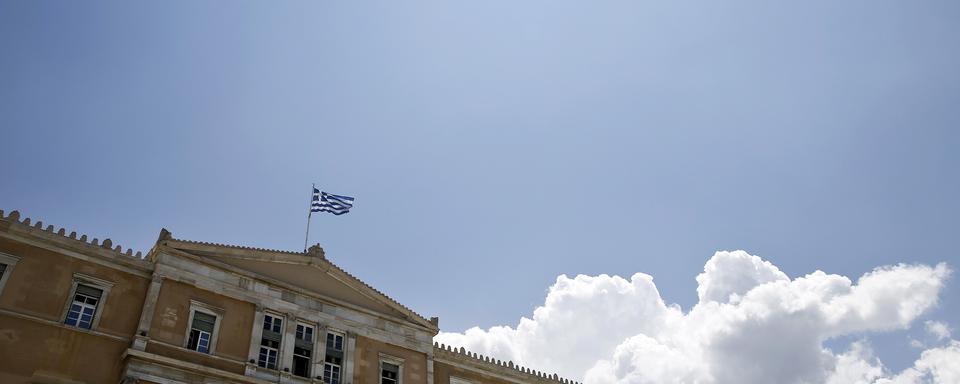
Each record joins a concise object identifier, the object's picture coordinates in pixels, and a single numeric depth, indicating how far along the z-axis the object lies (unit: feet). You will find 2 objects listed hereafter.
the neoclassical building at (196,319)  74.79
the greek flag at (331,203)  104.12
